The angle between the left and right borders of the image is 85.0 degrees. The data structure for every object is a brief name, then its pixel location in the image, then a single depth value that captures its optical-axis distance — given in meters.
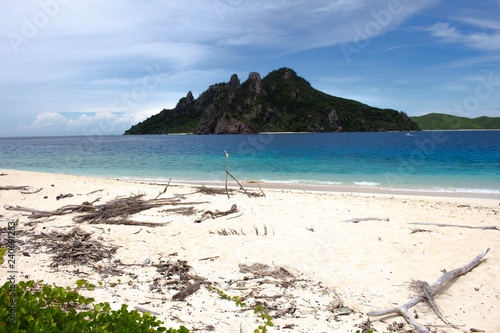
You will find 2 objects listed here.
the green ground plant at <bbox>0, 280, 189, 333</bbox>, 2.14
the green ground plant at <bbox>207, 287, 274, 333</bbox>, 3.64
